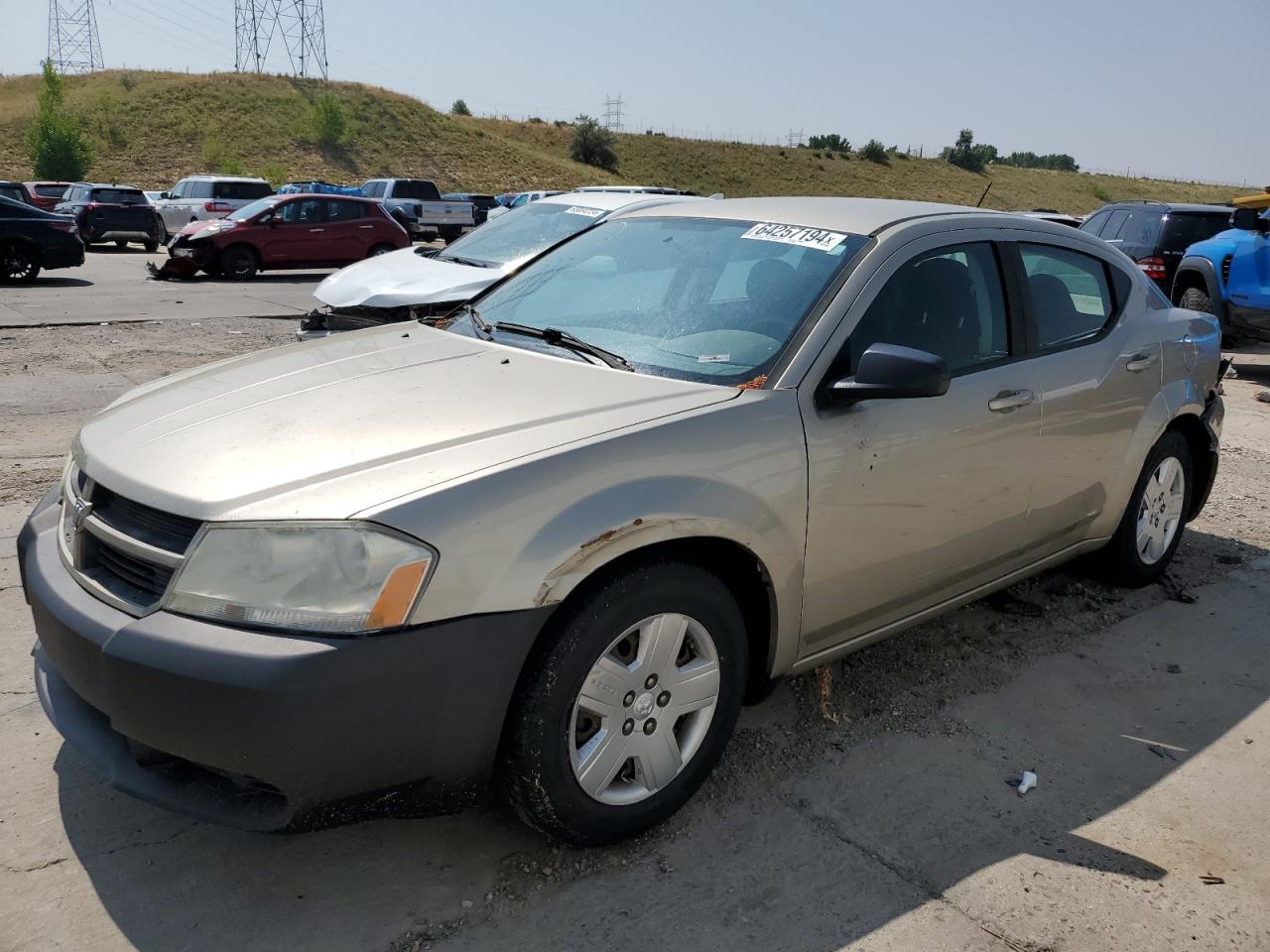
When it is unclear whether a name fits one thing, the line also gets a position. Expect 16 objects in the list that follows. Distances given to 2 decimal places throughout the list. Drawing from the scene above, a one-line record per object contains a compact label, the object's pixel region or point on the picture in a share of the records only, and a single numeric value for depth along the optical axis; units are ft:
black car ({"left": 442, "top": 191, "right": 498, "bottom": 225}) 103.53
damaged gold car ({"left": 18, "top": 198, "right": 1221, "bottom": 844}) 7.55
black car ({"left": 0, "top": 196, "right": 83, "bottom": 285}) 53.21
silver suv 86.69
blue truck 34.81
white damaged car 27.73
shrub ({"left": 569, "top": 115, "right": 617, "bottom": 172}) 251.39
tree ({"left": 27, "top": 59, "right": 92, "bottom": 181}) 165.48
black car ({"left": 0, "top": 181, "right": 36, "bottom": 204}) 80.74
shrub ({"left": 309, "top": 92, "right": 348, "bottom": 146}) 209.97
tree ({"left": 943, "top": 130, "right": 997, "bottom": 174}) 300.81
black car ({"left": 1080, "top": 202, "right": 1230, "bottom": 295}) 42.01
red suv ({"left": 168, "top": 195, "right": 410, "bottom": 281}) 63.05
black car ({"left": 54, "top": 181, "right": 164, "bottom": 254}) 84.43
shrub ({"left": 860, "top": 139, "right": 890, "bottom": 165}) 290.76
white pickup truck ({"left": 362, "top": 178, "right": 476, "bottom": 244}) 94.32
